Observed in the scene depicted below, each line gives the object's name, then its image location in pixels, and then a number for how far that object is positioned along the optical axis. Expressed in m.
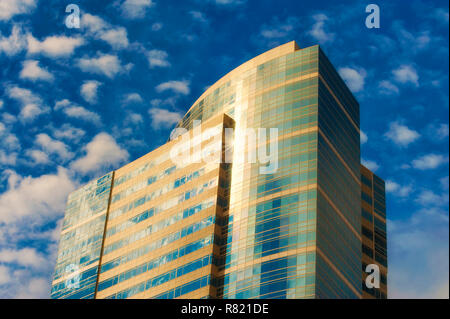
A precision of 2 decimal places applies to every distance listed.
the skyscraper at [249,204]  122.69
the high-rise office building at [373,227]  147.62
